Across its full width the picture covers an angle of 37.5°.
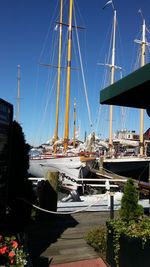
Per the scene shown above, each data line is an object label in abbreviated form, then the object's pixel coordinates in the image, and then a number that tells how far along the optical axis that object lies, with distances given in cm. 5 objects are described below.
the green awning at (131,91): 289
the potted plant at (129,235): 260
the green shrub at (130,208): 294
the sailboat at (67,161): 1658
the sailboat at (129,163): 2149
